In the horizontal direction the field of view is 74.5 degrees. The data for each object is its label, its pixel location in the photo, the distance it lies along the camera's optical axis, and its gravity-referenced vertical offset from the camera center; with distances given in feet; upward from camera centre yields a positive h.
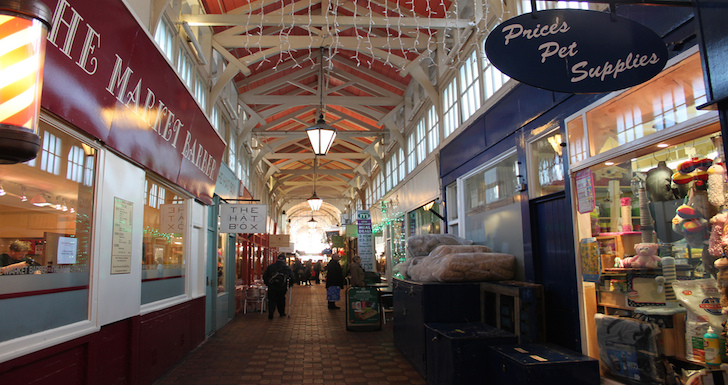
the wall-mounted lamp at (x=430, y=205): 34.62 +3.72
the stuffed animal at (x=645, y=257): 13.26 -0.18
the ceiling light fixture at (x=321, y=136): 26.89 +6.84
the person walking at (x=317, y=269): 89.15 -1.94
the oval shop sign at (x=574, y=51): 9.83 +4.15
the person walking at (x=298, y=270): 70.23 -1.84
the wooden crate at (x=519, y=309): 15.84 -1.90
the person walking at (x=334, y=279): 41.88 -1.82
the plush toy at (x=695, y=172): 11.76 +1.93
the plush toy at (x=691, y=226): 11.71 +0.59
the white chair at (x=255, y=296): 41.04 -3.10
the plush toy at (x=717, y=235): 10.78 +0.32
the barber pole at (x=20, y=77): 4.86 +1.96
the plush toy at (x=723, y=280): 10.59 -0.69
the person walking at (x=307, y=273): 81.95 -2.47
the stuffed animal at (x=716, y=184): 11.09 +1.51
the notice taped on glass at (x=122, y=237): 14.56 +0.81
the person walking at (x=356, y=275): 35.91 -1.30
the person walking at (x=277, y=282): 36.27 -1.70
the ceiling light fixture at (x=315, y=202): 61.20 +7.33
